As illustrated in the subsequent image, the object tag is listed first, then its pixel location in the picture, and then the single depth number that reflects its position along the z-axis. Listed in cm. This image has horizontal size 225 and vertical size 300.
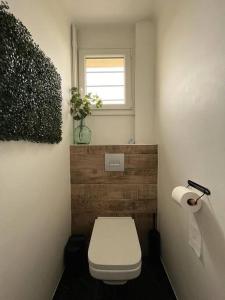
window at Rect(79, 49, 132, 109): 266
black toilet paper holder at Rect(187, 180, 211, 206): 117
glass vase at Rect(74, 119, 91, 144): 250
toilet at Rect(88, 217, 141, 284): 146
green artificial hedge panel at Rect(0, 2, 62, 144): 100
